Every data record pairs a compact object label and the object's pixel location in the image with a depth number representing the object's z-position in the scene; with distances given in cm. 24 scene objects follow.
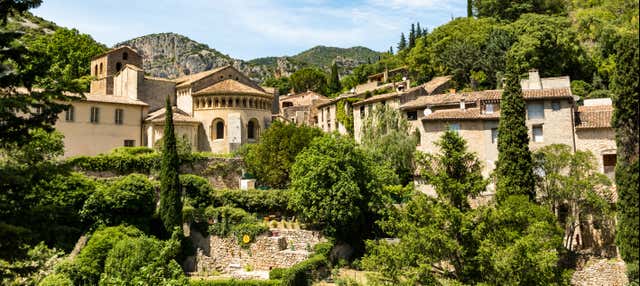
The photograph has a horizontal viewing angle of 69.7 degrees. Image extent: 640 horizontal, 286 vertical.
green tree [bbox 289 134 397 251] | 2886
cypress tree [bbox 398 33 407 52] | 13402
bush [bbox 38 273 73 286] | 2089
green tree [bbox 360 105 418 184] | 3675
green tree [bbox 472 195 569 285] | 1662
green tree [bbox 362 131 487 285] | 1755
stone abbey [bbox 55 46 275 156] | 3844
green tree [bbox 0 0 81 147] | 1046
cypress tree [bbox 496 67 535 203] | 2542
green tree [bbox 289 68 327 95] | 9944
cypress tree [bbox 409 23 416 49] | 10425
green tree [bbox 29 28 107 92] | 5766
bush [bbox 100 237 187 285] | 1658
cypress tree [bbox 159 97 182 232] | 2877
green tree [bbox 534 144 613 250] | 2481
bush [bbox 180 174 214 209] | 3234
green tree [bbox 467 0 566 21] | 6731
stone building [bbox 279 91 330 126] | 6402
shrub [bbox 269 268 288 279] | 2595
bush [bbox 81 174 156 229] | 2731
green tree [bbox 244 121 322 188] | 3578
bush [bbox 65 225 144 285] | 2339
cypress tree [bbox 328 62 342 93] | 8919
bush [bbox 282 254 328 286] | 2431
